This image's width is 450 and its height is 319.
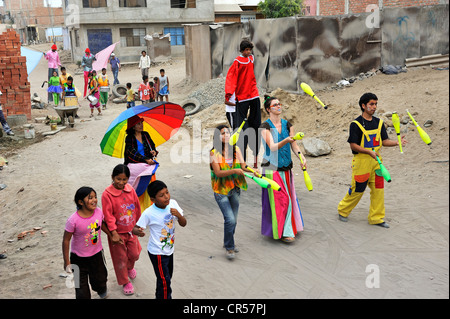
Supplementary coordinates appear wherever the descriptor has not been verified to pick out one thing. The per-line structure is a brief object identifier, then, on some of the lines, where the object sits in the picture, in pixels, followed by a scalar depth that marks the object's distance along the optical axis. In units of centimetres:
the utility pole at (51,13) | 4564
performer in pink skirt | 569
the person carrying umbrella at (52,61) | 1925
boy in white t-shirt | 417
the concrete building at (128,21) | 3061
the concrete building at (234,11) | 3806
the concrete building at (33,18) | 5006
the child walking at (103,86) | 1639
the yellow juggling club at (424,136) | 444
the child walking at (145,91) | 1534
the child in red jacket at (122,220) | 454
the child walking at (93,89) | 1586
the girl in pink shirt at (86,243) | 427
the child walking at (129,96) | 1586
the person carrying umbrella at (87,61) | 2067
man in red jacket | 757
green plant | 3241
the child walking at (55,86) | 1728
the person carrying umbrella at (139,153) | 598
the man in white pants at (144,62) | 2191
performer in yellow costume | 585
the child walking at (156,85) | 1706
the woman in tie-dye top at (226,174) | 511
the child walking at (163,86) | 1700
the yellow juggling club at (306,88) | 616
